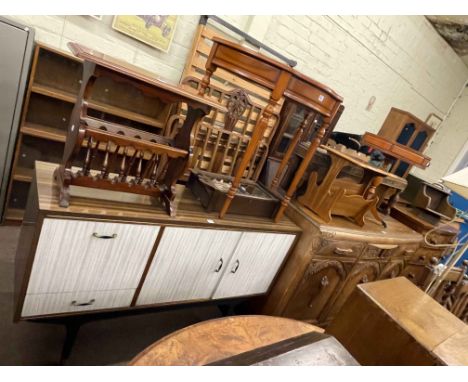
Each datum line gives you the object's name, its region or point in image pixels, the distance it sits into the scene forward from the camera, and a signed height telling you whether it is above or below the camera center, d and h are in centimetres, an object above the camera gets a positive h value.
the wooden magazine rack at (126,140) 102 -30
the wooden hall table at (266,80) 120 +16
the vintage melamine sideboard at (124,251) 111 -77
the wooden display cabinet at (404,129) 272 +42
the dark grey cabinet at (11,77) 170 -39
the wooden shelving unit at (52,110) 201 -48
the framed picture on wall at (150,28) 209 +23
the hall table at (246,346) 76 -63
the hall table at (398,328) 104 -51
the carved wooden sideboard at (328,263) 182 -69
